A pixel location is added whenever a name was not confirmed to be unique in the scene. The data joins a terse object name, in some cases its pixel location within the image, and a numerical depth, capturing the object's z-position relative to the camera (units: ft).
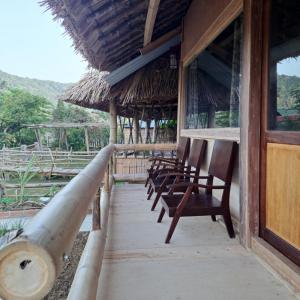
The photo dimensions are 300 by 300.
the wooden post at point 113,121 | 22.12
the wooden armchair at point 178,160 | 12.95
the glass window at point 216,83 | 9.04
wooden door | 5.95
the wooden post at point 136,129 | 27.09
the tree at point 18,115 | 67.97
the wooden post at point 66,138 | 62.80
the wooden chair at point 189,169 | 10.88
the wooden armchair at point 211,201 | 7.93
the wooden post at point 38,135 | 57.99
